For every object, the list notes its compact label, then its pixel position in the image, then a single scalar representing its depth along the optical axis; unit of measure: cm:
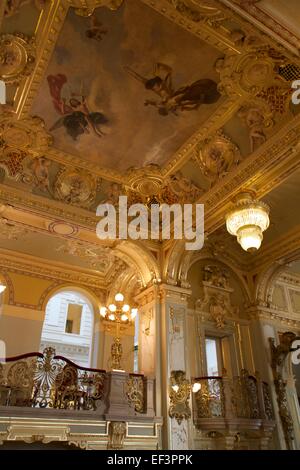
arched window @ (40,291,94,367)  1897
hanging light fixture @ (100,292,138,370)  789
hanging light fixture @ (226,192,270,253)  662
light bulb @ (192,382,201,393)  887
